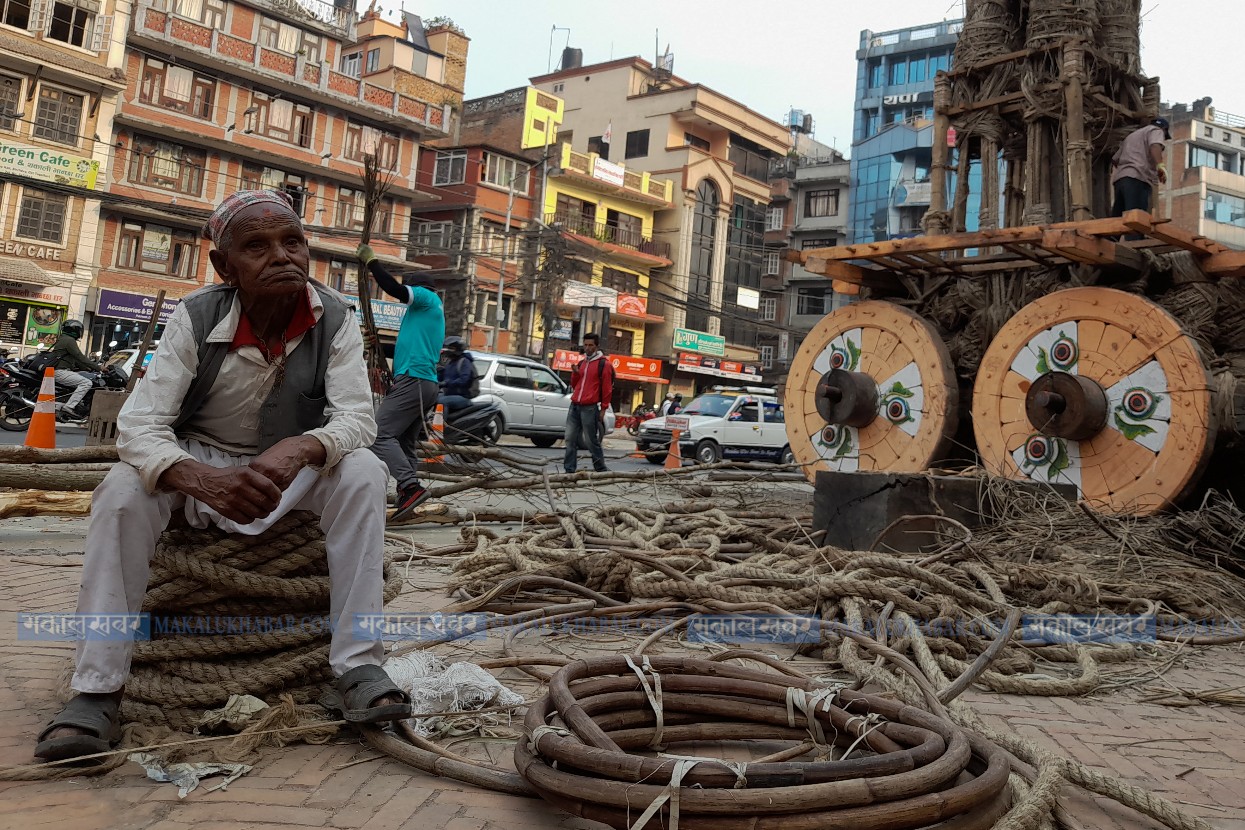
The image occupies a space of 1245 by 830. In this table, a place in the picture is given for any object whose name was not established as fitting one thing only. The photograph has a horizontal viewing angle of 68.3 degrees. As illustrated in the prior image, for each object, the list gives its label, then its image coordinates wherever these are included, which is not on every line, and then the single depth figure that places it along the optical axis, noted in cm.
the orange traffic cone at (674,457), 1328
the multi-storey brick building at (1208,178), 4375
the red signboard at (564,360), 3228
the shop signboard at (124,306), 2517
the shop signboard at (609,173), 3688
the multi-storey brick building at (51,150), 2361
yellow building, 3556
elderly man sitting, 209
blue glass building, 4359
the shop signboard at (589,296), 3516
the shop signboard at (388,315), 2970
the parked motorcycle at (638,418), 2819
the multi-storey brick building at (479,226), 3375
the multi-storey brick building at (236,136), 2586
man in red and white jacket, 1066
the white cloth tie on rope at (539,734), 183
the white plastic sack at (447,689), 234
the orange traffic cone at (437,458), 630
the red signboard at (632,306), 3756
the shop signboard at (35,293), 2344
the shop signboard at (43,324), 2414
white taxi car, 1747
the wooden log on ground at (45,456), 475
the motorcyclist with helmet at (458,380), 973
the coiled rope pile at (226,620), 221
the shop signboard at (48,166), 2336
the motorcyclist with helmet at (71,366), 1166
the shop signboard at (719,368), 4000
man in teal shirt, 592
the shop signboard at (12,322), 2366
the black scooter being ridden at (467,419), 1012
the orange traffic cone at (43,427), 800
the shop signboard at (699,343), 3944
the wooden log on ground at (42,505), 529
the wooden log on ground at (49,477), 468
